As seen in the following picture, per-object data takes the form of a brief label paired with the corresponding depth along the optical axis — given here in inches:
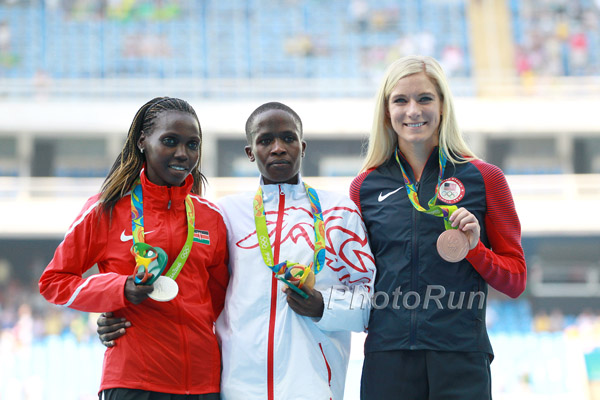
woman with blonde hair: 209.6
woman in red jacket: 204.7
